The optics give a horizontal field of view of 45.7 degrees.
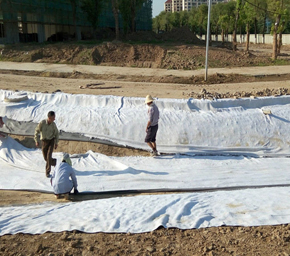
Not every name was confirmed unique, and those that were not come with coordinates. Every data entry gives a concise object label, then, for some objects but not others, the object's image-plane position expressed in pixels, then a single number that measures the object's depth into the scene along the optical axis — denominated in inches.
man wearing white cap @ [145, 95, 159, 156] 317.4
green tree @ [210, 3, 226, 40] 2188.4
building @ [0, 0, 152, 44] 1066.1
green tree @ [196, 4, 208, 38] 2012.8
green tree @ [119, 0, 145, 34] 1416.1
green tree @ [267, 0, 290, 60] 922.1
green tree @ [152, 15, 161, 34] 2909.5
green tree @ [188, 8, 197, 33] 2274.9
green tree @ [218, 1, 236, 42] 2083.9
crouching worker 250.7
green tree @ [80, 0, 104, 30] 1349.7
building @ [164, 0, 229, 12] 6505.9
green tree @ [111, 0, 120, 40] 1057.9
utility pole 553.3
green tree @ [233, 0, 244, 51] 991.3
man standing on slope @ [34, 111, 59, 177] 285.3
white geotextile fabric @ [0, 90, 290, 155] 362.3
